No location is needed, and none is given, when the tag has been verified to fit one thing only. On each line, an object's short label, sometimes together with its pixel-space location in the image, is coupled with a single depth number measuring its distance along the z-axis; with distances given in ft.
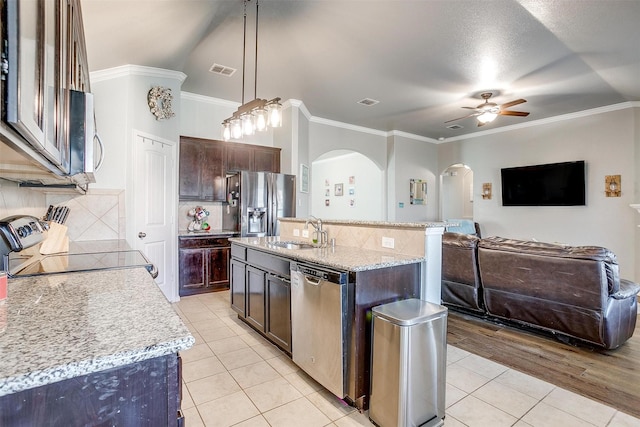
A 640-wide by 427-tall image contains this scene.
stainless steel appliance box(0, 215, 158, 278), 4.82
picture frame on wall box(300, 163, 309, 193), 17.91
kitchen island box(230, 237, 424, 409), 6.42
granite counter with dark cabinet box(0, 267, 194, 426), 2.07
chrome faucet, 9.80
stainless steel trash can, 5.58
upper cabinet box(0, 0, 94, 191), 1.95
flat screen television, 17.79
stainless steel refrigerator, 15.57
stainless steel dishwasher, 6.45
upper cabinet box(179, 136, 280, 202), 15.58
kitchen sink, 10.54
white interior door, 12.28
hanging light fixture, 9.18
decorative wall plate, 12.53
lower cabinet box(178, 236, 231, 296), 14.49
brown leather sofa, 8.82
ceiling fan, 14.60
